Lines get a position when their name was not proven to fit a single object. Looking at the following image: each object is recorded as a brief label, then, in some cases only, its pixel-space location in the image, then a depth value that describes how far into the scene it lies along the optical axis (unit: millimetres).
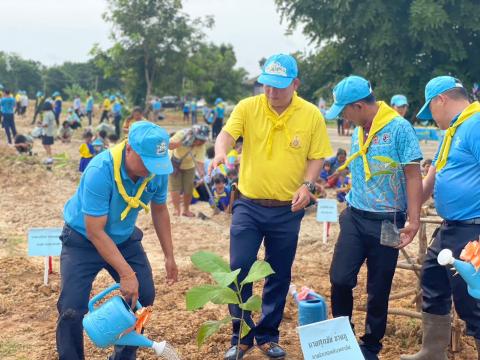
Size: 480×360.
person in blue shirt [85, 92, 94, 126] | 26828
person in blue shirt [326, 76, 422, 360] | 3357
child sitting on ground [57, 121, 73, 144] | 18733
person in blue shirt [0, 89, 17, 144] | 16653
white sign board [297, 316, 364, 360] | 2868
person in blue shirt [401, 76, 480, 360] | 3131
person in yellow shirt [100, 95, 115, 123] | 25762
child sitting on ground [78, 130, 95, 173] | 11789
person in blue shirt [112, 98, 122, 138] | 21344
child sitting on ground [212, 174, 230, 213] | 9016
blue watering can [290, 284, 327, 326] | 3729
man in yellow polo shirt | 3551
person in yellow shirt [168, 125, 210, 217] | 8172
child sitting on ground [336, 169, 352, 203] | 9305
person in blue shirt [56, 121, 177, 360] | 2984
